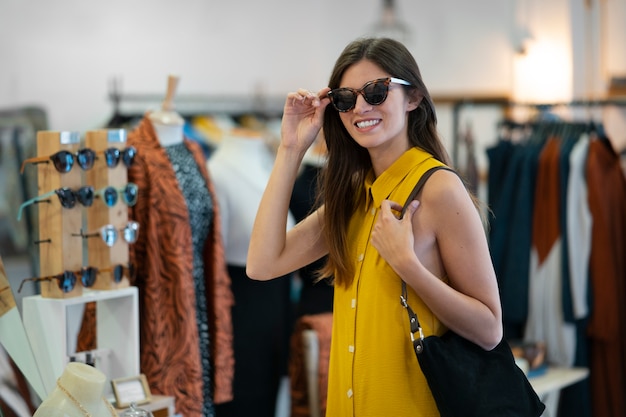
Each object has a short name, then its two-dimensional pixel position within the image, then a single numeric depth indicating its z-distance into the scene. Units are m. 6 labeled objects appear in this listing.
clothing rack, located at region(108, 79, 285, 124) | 4.39
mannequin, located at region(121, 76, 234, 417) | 3.03
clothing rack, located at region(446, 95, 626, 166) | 4.63
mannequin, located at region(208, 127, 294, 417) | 3.78
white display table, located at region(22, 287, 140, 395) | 2.49
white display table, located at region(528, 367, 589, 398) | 4.00
